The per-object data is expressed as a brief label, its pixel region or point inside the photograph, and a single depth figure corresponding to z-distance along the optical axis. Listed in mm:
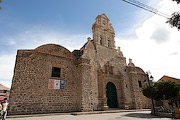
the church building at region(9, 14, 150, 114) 9367
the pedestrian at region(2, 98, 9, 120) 6076
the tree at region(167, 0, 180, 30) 6098
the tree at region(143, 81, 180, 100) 9047
